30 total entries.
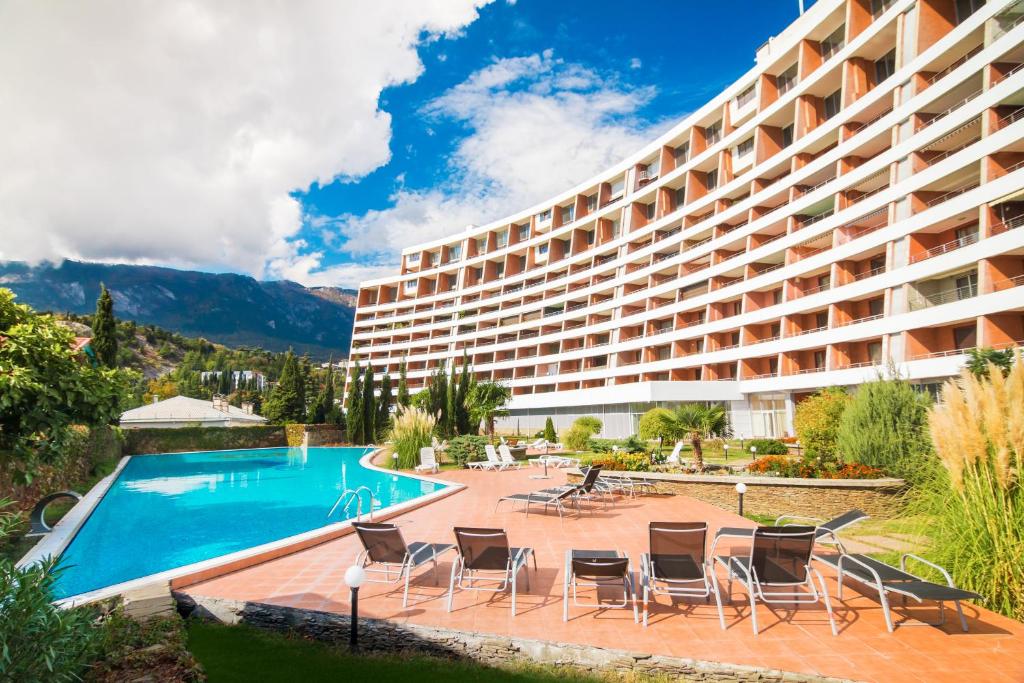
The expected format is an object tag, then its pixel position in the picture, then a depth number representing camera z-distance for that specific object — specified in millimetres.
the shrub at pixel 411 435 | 19281
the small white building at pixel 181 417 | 36375
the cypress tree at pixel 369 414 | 33875
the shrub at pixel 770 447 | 19531
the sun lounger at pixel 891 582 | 4426
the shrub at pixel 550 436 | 31017
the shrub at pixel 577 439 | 26172
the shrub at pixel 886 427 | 10828
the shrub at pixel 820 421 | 15266
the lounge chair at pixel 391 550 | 5840
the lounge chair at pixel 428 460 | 18219
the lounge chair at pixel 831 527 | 5883
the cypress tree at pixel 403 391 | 32812
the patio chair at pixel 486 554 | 5547
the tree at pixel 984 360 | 13641
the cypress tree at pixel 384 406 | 34719
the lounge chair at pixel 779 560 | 5047
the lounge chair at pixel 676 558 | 5316
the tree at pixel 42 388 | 5164
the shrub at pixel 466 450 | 20625
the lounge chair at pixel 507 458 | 19448
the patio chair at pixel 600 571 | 5086
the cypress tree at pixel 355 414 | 33688
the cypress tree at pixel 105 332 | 28672
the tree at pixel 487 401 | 26344
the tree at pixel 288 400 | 40656
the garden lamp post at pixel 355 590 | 4621
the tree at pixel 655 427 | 17328
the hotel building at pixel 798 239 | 21109
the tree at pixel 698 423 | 14477
